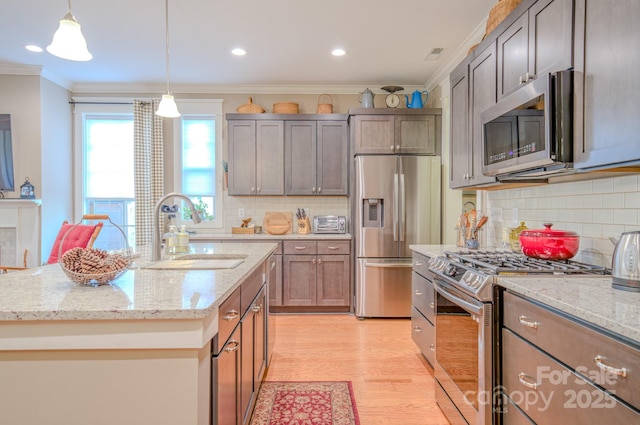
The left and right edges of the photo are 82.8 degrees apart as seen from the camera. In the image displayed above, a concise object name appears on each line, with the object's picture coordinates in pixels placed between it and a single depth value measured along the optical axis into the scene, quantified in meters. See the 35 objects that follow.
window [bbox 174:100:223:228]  4.69
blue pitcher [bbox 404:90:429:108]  4.25
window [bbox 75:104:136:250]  4.67
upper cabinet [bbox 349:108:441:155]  4.10
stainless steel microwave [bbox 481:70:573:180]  1.61
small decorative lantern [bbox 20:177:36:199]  4.02
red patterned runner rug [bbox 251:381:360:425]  2.10
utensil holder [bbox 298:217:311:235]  4.50
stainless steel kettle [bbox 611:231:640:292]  1.25
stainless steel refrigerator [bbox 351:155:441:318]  3.99
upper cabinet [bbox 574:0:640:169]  1.29
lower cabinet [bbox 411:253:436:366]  2.58
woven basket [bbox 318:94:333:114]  4.50
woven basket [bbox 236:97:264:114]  4.48
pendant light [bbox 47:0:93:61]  1.78
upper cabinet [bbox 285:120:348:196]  4.45
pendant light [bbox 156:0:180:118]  2.78
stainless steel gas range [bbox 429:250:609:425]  1.61
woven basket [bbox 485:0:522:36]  2.23
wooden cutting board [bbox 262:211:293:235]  4.62
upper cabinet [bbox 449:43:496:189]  2.38
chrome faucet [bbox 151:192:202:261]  2.09
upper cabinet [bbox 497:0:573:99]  1.64
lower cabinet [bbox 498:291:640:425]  0.97
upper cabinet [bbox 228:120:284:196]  4.44
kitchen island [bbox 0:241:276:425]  1.07
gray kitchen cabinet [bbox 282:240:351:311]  4.18
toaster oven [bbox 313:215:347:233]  4.52
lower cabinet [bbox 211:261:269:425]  1.29
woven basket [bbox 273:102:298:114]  4.48
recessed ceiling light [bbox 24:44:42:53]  3.52
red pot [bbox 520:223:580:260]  1.86
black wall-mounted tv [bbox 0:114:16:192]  4.06
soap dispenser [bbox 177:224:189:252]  2.47
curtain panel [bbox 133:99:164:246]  4.51
